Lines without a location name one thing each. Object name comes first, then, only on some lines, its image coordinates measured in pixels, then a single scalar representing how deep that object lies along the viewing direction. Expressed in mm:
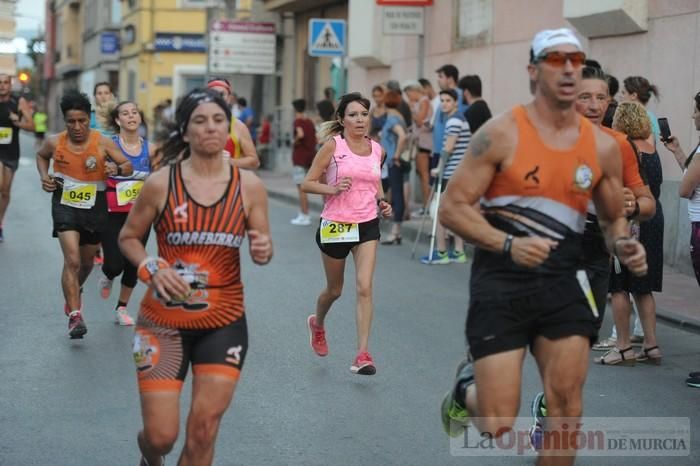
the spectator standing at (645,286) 8766
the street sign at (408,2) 19953
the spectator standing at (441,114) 15969
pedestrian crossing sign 22922
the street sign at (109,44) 54156
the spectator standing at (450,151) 14367
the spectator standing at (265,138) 32531
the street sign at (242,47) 33594
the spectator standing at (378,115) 17391
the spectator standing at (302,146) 21125
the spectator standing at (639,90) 10008
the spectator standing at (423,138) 17500
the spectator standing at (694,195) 8320
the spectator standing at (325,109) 18312
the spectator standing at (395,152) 16625
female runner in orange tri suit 4953
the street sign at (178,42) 46031
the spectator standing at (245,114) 30312
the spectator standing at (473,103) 14797
